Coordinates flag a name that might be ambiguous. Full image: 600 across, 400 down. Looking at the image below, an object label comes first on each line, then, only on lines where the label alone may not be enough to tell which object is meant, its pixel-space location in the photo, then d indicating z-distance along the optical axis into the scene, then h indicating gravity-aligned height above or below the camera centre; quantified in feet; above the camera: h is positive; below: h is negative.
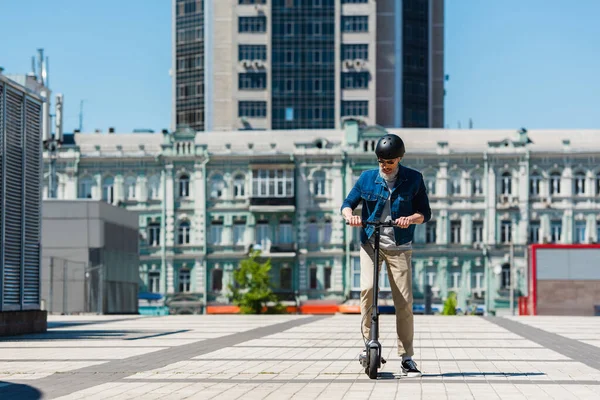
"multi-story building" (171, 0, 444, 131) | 338.54 +47.13
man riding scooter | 41.86 +0.66
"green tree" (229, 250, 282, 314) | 232.53 -9.91
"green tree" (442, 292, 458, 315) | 231.30 -12.58
